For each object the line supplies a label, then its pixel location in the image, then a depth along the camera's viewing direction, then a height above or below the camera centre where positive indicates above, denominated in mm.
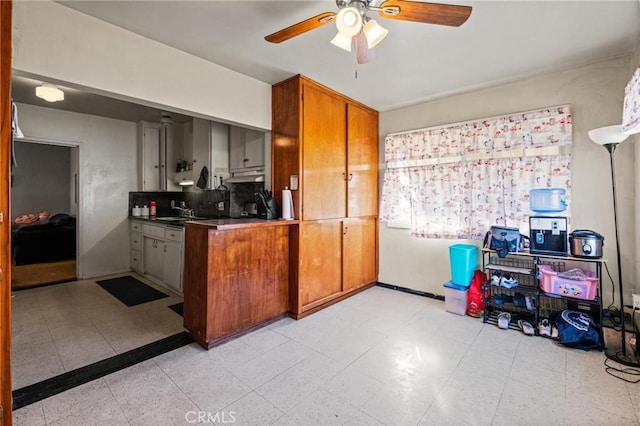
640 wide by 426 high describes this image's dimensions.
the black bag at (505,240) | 2717 -255
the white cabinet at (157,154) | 4664 +1017
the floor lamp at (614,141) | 2139 +560
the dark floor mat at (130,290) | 3422 -970
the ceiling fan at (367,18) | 1456 +1056
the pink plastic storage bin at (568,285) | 2369 -616
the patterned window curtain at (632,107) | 1836 +710
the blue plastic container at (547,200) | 2660 +126
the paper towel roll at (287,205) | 2891 +102
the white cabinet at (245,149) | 3400 +833
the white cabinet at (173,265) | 3550 -635
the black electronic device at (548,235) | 2531 -195
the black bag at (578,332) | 2289 -969
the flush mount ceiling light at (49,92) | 2836 +1240
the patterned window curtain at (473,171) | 2787 +471
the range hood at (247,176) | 3393 +491
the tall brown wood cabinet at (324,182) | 2932 +367
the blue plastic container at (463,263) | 3061 -527
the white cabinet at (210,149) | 3848 +919
